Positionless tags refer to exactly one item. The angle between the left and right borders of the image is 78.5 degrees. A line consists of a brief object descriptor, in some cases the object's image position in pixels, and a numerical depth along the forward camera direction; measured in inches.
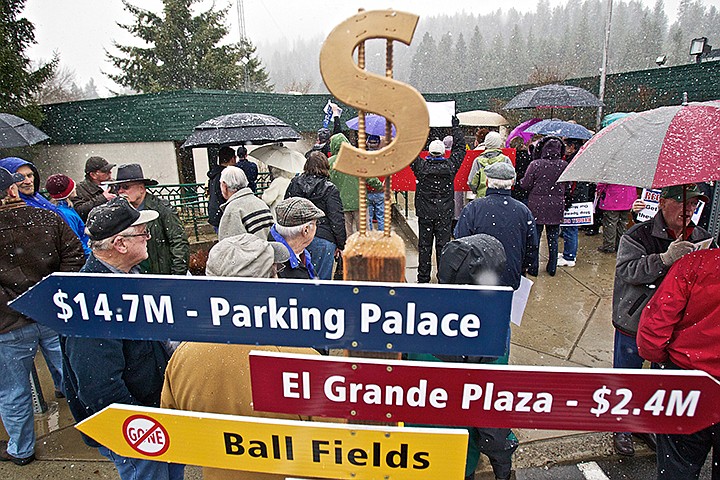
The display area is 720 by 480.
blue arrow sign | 56.0
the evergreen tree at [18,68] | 452.1
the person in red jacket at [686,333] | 85.7
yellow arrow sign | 58.9
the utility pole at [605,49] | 500.1
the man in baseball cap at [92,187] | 185.0
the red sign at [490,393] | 56.2
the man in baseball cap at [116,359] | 77.9
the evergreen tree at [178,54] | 806.5
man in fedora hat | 154.5
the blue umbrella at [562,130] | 277.6
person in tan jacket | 73.5
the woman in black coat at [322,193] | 191.5
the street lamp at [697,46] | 529.5
